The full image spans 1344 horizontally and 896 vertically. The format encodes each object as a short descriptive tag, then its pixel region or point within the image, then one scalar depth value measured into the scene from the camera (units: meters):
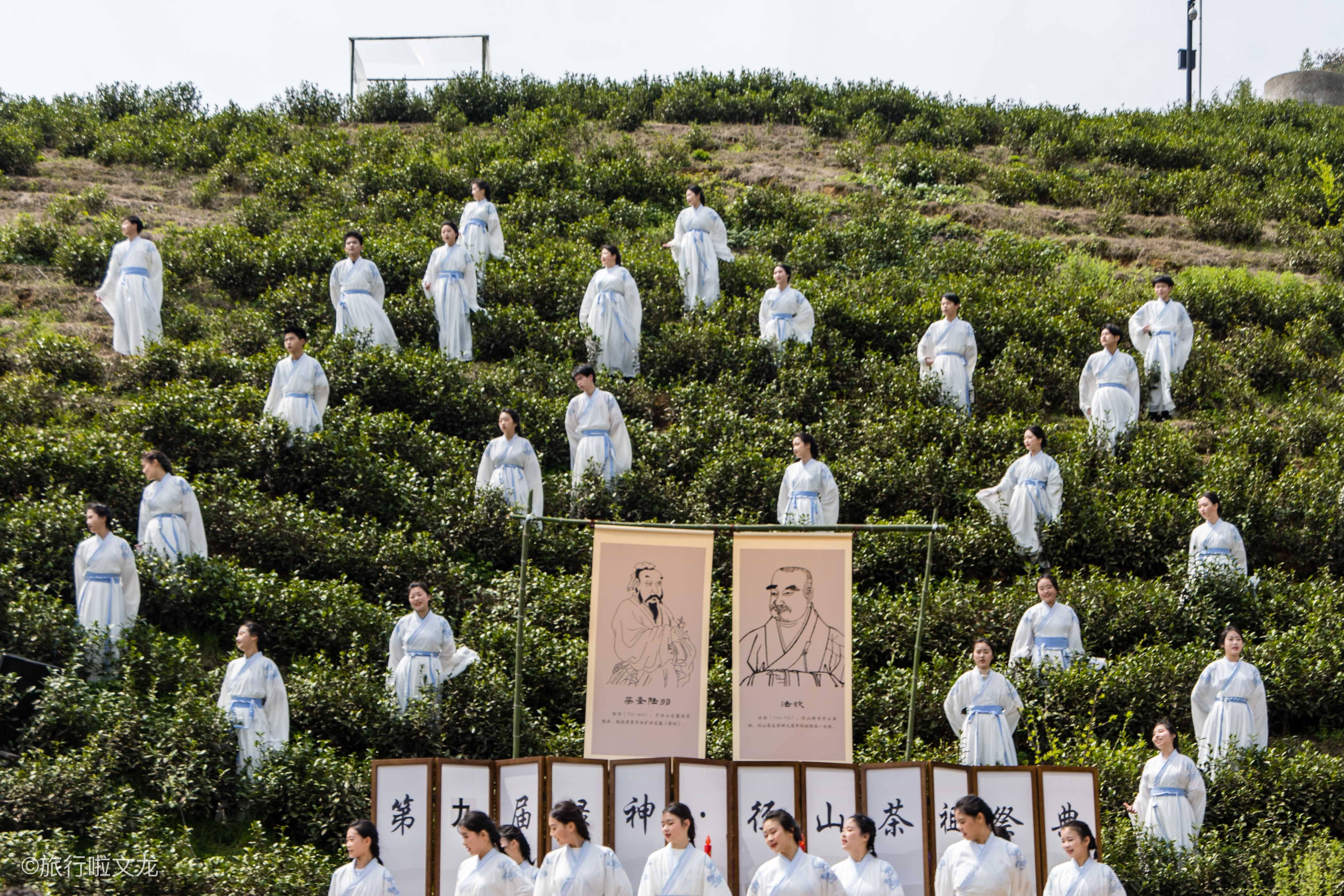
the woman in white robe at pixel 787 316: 16.64
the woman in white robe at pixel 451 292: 16.66
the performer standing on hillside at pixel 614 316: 16.52
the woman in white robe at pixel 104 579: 10.82
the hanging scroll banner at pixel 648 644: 8.95
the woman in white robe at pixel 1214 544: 12.37
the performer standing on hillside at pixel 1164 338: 16.31
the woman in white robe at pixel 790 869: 7.41
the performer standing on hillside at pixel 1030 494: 13.13
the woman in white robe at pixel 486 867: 7.54
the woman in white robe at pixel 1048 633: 11.17
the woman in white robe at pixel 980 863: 7.61
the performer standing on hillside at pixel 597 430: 13.65
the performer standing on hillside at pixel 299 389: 13.80
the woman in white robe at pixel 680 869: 7.51
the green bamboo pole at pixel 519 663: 9.16
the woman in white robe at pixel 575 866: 7.46
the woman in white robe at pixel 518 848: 7.62
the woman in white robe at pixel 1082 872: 7.55
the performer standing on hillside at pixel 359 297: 16.14
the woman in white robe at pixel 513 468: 13.01
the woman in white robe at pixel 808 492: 12.70
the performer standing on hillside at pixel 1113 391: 14.87
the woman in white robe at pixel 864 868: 7.56
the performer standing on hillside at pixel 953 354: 15.58
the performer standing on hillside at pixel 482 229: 18.25
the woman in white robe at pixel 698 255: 18.02
